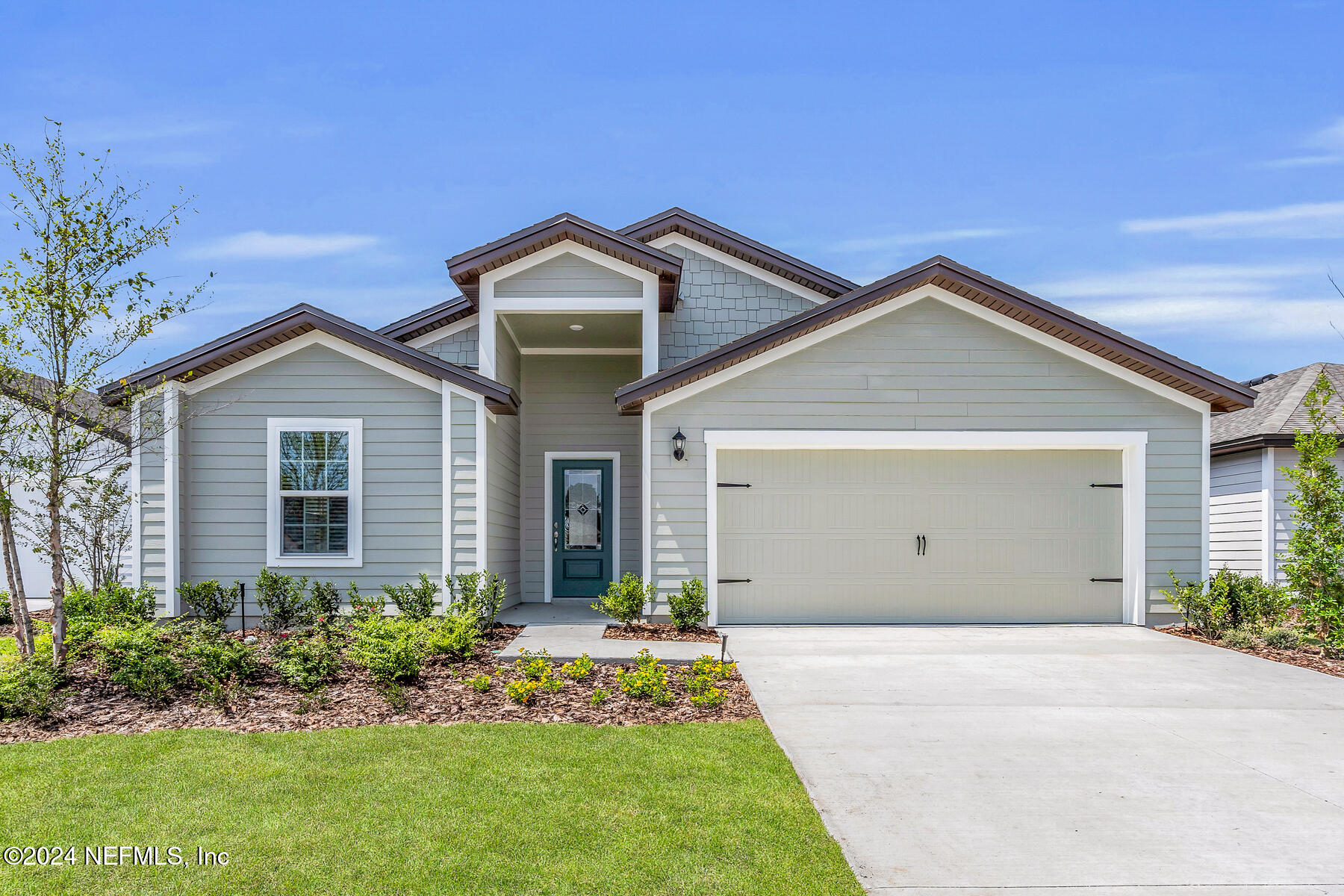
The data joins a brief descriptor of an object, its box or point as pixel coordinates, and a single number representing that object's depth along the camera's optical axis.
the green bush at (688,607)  10.04
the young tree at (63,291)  7.20
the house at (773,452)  10.41
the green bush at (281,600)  10.01
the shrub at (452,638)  7.91
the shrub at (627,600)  10.08
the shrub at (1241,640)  9.54
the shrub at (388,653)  6.75
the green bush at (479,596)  9.87
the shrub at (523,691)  6.43
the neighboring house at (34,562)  13.53
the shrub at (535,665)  6.78
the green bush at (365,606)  8.92
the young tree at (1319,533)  9.09
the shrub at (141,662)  6.56
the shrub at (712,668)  6.80
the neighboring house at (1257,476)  13.20
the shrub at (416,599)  9.78
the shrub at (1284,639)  9.39
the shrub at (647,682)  6.45
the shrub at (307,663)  6.78
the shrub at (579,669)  6.98
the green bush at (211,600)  9.95
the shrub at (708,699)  6.38
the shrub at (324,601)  10.06
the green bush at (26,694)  6.12
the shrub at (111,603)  9.32
